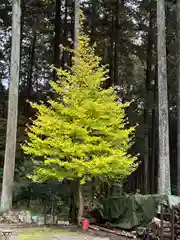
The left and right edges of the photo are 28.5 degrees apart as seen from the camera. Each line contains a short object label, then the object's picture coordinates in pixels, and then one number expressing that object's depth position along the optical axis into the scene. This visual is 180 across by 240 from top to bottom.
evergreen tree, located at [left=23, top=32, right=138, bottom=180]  10.99
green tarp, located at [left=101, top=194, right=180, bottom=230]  10.21
